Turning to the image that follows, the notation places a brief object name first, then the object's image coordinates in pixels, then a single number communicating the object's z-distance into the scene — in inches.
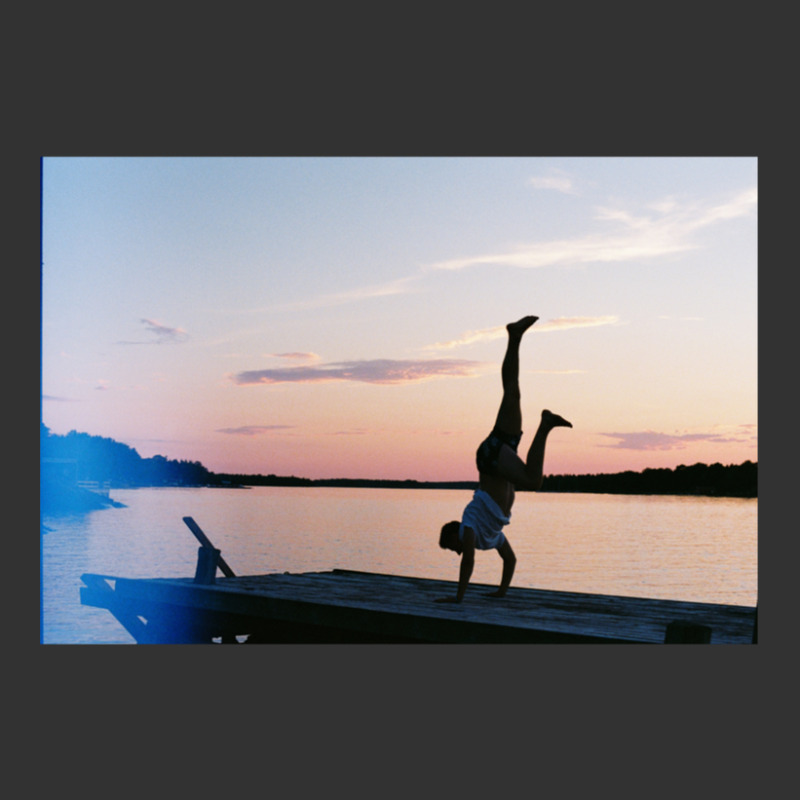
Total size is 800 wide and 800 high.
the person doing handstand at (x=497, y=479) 398.0
